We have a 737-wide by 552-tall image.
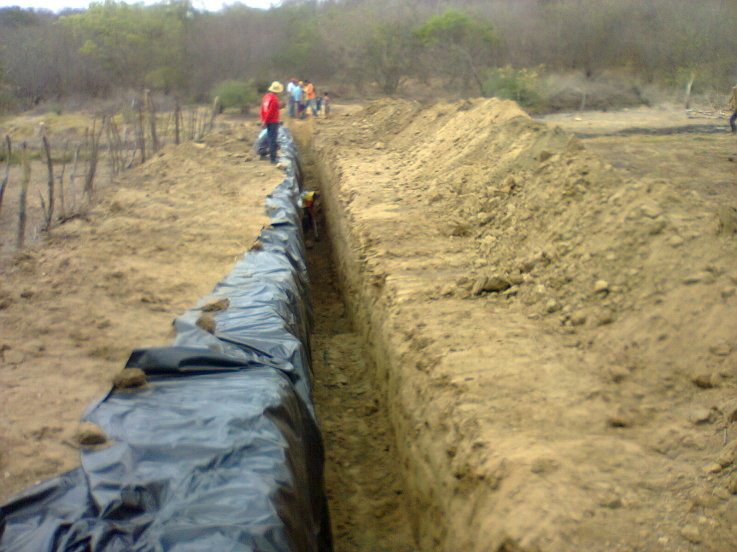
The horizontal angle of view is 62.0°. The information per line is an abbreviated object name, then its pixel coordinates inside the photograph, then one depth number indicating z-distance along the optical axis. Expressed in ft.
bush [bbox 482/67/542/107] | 60.90
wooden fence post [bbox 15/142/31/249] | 19.33
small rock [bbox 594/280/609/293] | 12.42
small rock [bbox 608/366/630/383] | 10.21
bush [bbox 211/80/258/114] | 76.64
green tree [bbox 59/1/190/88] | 80.94
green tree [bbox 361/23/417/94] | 83.10
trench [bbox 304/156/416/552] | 11.76
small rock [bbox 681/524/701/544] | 6.66
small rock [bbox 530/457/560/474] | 8.27
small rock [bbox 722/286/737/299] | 10.37
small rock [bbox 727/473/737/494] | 7.10
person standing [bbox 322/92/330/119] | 61.03
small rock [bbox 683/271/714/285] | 10.84
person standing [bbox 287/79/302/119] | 58.23
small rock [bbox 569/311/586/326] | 12.20
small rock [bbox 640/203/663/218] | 12.89
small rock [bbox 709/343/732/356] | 9.66
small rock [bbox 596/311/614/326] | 11.74
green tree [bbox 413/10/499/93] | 76.48
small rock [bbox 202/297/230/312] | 13.78
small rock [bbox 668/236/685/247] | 11.91
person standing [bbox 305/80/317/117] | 61.56
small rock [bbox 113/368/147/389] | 9.75
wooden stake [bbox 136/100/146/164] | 34.88
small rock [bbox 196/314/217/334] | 12.41
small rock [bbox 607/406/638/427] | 9.14
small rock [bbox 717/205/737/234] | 11.50
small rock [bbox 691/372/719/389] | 9.33
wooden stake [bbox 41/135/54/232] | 21.22
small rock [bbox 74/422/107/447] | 8.43
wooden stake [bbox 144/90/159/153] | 37.60
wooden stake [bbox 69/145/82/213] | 23.84
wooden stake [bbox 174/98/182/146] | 40.58
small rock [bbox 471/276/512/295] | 14.65
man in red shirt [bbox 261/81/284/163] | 33.22
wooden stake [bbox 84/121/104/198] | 26.53
